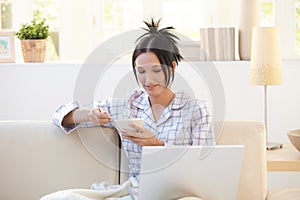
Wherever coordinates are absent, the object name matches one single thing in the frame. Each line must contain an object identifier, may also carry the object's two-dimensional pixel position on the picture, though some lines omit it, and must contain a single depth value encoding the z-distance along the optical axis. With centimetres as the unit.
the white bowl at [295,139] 305
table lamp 340
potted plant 404
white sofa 267
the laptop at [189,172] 211
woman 253
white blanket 234
